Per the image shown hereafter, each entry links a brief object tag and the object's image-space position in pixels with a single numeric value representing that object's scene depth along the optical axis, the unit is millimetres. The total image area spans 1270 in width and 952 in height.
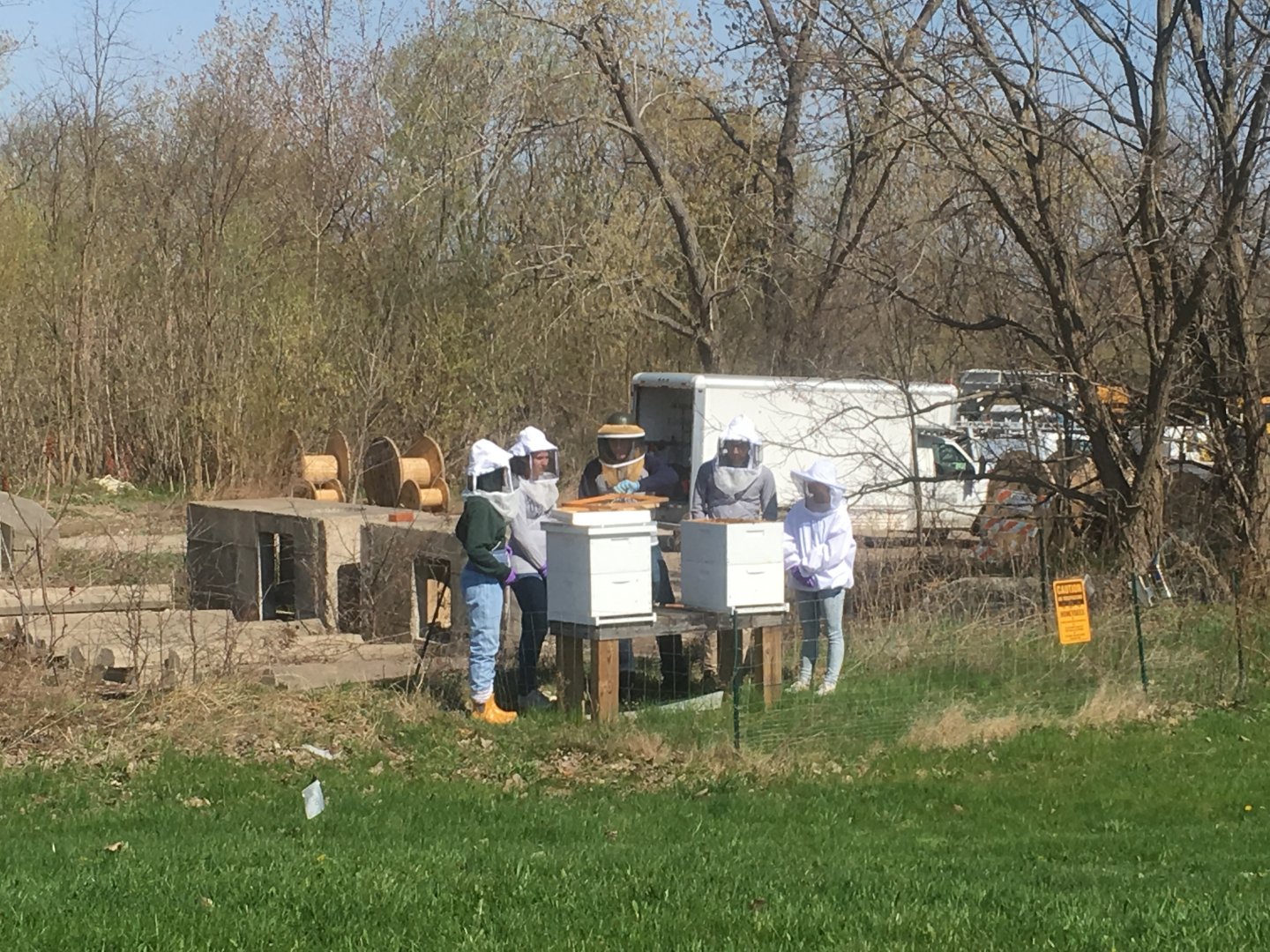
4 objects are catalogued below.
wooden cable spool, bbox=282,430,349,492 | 22297
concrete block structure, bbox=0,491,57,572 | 15391
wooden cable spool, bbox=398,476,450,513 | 21266
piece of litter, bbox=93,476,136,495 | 25078
